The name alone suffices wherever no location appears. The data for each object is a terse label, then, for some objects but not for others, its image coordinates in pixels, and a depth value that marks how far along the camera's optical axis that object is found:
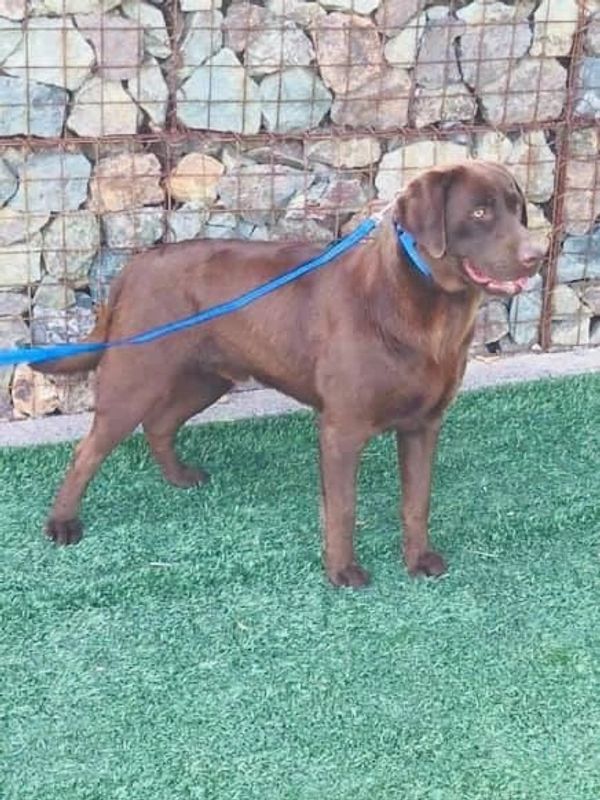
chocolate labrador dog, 3.27
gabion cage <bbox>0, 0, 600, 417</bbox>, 4.36
